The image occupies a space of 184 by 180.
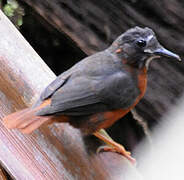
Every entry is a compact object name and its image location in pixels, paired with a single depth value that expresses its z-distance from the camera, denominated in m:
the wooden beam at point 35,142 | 4.40
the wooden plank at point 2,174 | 4.36
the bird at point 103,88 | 5.17
